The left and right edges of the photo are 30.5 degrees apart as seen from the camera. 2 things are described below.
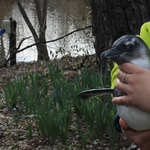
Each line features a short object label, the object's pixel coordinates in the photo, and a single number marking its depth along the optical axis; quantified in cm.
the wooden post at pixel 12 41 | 524
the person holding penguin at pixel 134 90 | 99
